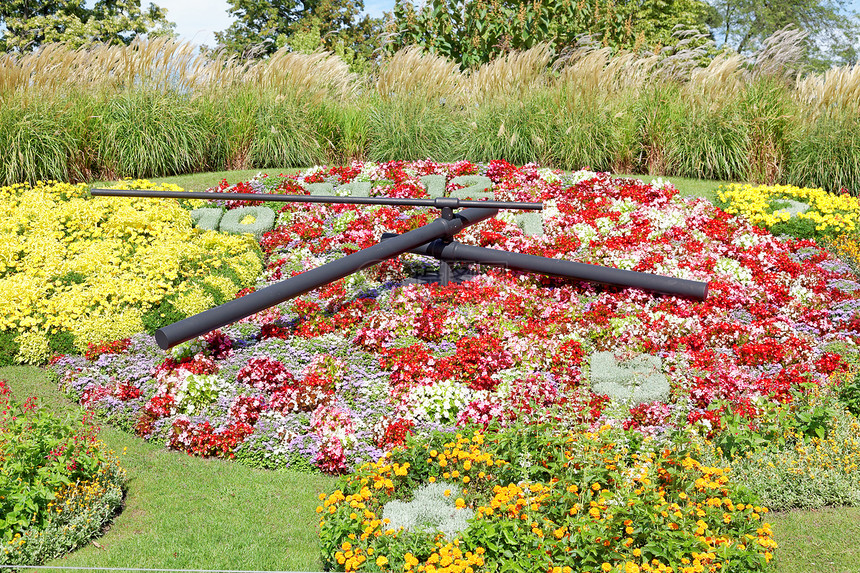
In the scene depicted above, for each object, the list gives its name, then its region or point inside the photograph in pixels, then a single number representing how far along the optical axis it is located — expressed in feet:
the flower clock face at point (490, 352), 17.72
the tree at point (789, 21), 152.66
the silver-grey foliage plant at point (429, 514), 13.58
